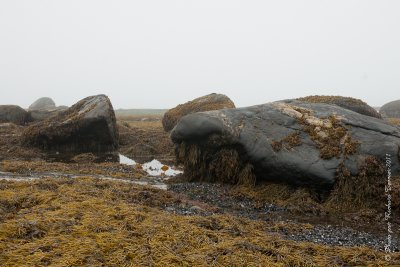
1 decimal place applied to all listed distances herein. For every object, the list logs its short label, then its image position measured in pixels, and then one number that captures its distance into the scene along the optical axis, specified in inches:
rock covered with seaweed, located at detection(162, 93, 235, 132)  1123.3
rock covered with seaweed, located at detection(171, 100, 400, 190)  459.2
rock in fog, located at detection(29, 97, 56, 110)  3063.2
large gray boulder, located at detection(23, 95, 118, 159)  893.2
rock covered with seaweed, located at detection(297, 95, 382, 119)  803.6
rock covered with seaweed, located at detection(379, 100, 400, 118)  2048.8
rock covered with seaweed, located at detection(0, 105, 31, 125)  1316.4
